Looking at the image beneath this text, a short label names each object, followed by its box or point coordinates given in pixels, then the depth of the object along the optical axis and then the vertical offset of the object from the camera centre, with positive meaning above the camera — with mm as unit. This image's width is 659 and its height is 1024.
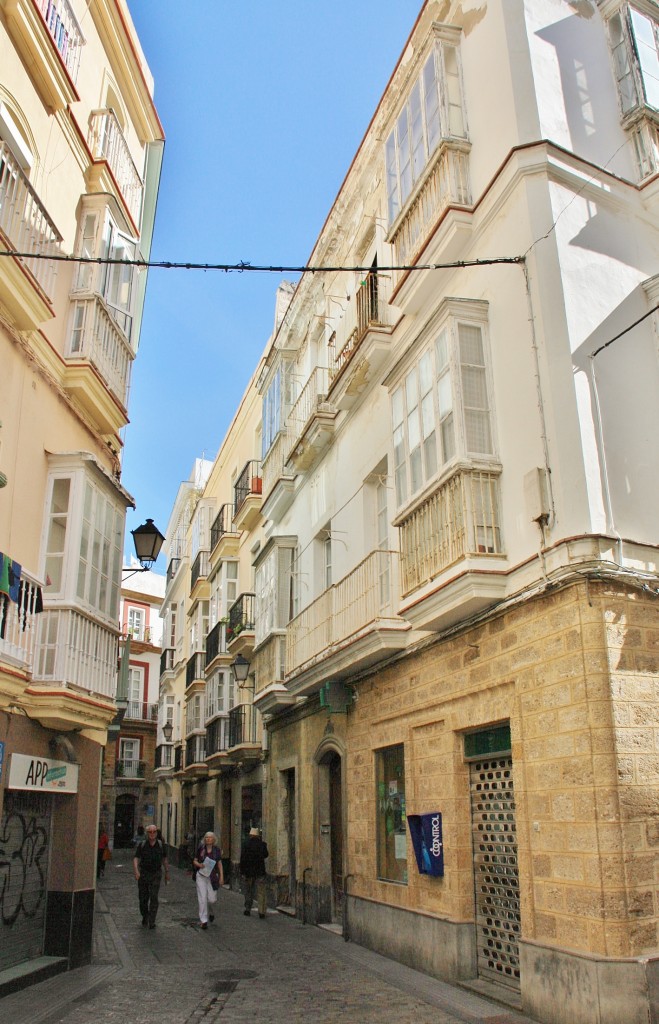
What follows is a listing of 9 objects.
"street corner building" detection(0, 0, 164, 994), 8367 +3668
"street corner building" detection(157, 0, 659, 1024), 6207 +2323
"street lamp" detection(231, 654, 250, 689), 17344 +2595
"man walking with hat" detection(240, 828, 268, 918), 14055 -1083
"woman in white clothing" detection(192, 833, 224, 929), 12680 -1162
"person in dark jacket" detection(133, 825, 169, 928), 13102 -1139
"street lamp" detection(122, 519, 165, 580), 10547 +3116
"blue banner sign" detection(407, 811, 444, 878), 8430 -471
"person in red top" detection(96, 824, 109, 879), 22656 -1400
